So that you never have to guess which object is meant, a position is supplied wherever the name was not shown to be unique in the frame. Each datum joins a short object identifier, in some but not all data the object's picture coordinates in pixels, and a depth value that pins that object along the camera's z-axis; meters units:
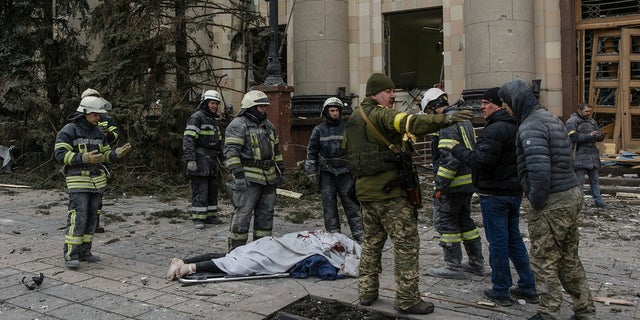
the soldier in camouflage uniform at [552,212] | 4.10
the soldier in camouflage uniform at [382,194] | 4.50
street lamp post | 10.94
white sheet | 5.71
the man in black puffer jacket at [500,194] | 4.70
